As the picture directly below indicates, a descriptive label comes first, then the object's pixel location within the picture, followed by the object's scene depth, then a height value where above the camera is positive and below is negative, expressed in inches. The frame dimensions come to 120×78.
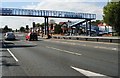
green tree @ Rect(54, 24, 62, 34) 5536.4 -66.5
